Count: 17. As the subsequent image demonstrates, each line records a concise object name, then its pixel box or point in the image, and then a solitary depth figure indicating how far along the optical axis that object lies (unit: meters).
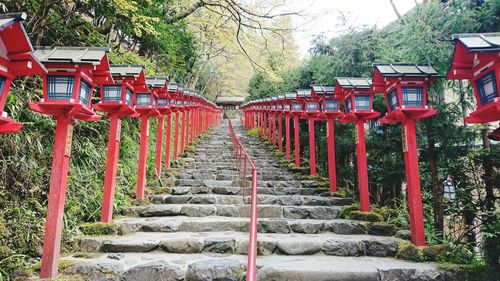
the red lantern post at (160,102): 7.41
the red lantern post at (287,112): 10.52
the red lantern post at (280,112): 11.91
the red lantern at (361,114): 5.88
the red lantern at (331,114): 7.20
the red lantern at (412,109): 4.55
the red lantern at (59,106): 3.69
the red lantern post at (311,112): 8.46
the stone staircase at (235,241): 3.80
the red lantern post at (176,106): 9.73
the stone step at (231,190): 7.27
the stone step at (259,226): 5.31
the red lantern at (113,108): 5.20
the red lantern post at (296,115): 9.71
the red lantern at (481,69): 3.04
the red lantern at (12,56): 2.64
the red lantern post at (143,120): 6.52
